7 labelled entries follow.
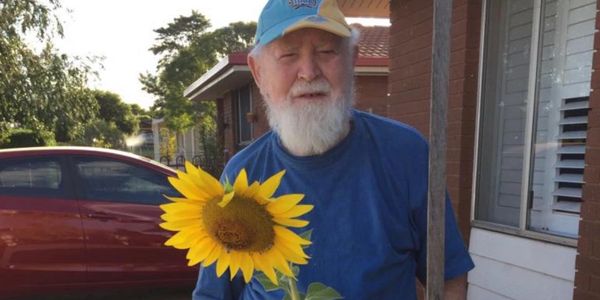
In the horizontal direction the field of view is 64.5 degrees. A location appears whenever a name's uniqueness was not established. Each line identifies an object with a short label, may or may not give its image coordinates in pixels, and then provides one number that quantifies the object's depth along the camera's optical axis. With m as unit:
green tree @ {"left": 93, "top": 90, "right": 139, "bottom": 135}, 46.47
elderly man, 1.15
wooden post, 0.56
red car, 4.16
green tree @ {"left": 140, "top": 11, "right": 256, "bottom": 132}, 24.98
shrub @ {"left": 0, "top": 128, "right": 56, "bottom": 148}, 14.68
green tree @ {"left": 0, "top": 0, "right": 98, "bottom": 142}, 10.35
